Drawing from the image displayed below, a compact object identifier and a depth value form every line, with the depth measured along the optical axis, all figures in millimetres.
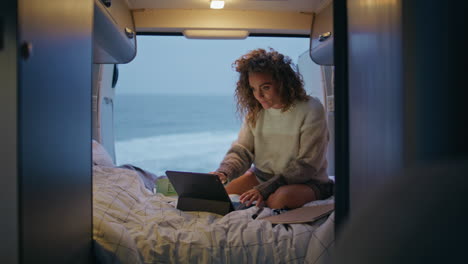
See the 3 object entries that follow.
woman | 2494
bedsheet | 1814
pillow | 3359
